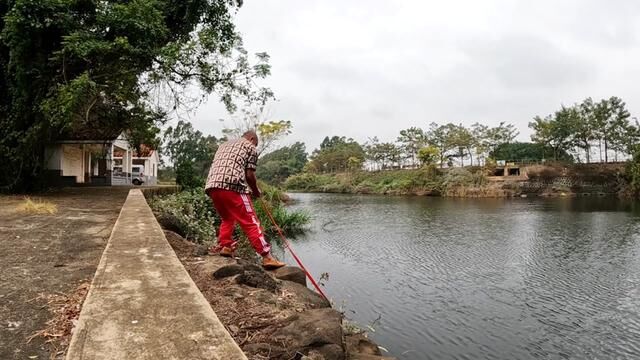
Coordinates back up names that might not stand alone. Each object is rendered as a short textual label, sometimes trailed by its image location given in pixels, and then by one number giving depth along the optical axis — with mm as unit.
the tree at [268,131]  28488
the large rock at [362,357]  3324
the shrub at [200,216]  7761
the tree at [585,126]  48338
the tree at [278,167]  85312
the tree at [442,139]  56188
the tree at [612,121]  46969
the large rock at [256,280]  3766
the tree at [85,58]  9758
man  4738
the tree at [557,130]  49156
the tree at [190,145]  51281
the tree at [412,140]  59875
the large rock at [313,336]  2684
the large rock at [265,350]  2475
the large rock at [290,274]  5070
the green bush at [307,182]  68081
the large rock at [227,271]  3928
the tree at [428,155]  54344
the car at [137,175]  25453
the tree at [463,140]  55031
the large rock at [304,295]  4184
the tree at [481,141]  55250
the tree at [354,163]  68644
